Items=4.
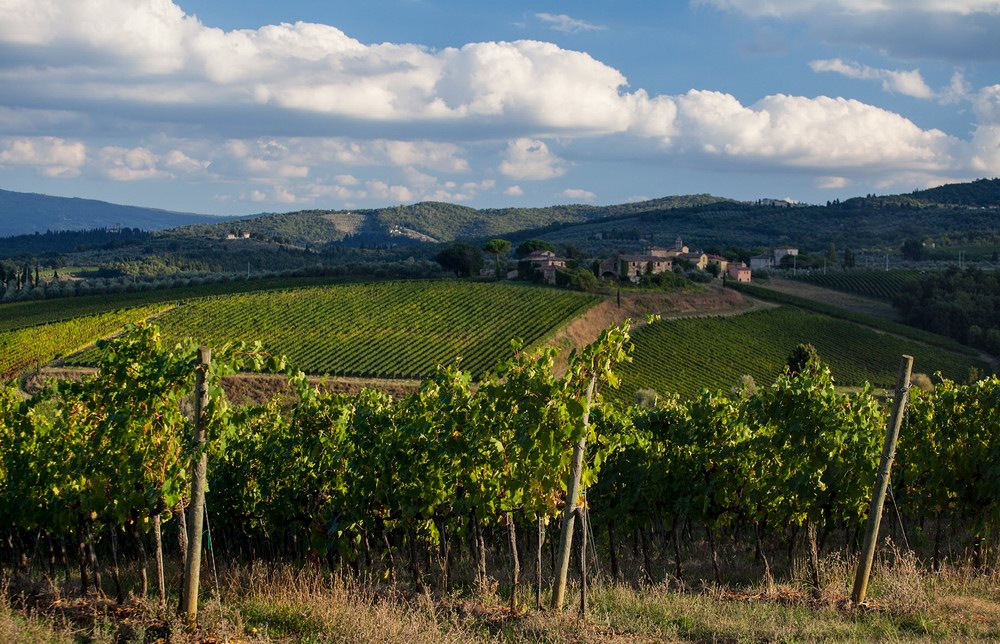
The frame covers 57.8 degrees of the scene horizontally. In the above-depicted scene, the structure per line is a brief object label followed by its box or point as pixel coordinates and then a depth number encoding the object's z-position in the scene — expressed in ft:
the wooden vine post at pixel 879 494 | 34.32
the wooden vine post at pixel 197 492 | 30.89
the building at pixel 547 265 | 300.40
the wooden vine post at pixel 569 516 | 33.73
